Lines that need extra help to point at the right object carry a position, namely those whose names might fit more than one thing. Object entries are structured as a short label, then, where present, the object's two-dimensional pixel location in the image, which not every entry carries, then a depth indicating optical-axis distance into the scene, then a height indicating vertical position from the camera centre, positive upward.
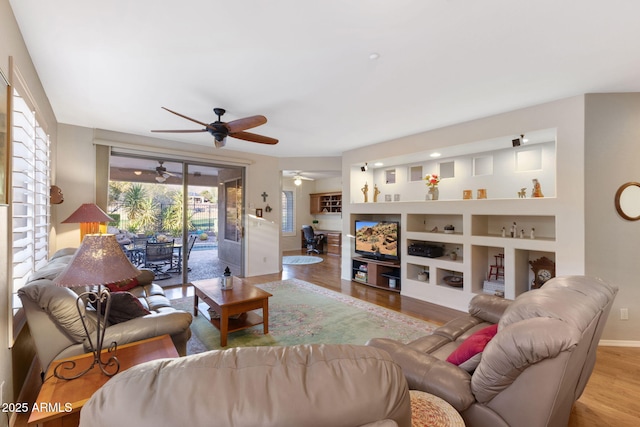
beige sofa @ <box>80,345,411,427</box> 0.55 -0.37
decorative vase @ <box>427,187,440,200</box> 4.79 +0.37
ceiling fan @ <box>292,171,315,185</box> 8.76 +1.14
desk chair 9.23 -0.84
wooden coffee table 2.87 -0.96
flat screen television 4.95 -0.46
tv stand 4.93 -1.10
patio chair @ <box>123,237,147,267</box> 4.73 -0.59
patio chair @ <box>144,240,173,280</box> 4.82 -0.76
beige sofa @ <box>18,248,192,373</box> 1.67 -0.72
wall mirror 2.96 +0.13
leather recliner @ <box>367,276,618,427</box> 1.11 -0.65
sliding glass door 4.73 +0.08
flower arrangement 4.73 +0.57
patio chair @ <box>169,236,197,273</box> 5.19 -0.85
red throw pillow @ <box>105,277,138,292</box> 3.03 -0.80
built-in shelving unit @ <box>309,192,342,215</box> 9.55 +0.39
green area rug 3.02 -1.34
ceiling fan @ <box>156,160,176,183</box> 5.00 +0.73
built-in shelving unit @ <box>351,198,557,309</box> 3.56 -0.40
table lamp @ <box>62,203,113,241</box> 3.71 -0.04
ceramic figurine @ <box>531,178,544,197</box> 3.63 +0.31
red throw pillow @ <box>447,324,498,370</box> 1.50 -0.72
